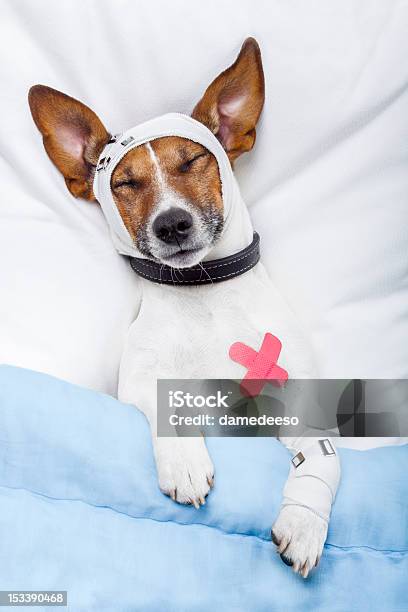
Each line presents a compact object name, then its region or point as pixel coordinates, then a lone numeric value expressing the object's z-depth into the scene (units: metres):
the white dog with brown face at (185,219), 1.36
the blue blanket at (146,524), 1.13
